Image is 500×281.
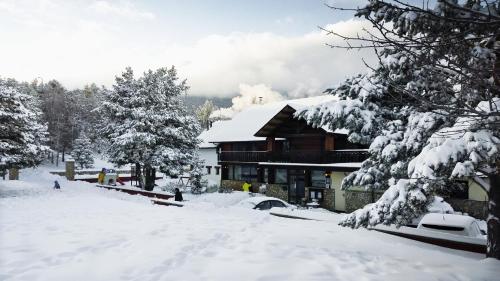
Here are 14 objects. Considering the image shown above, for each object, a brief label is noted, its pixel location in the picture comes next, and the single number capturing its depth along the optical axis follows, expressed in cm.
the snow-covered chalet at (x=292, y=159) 2484
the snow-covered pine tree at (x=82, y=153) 6100
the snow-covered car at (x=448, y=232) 991
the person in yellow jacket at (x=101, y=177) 3278
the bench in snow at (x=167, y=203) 1682
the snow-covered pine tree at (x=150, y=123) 2661
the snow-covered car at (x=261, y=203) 1673
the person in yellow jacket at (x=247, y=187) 3122
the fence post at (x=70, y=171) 3656
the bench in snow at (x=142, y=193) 2381
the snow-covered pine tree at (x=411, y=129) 550
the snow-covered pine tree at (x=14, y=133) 1948
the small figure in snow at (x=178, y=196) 1959
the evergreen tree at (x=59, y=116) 6944
